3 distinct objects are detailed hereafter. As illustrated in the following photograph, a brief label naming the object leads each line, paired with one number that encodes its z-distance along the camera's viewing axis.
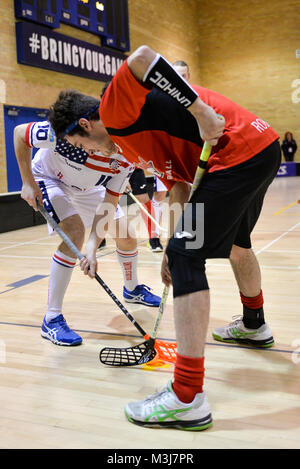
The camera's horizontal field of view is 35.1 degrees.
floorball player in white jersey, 2.16
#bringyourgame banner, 7.04
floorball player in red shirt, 1.33
